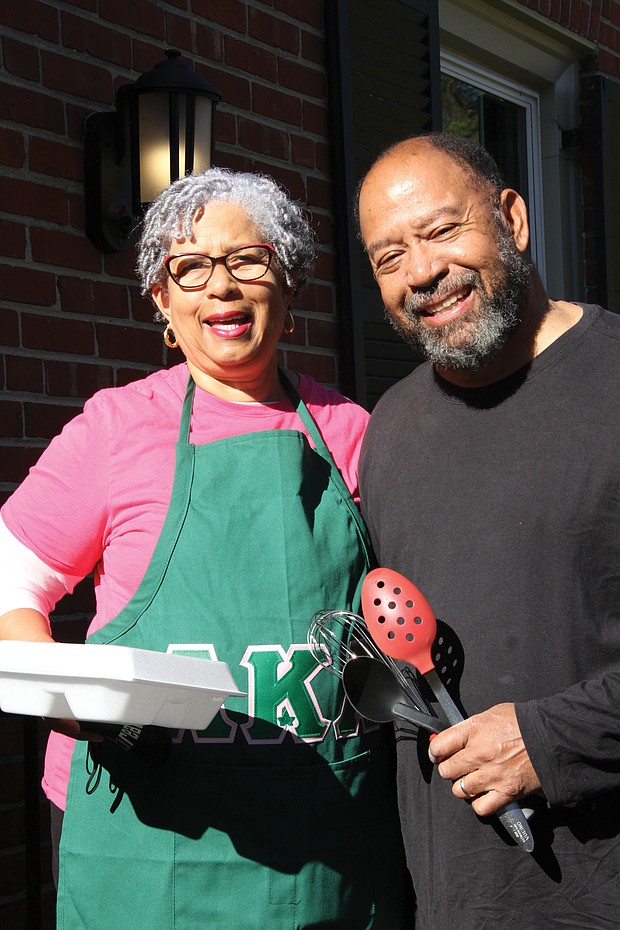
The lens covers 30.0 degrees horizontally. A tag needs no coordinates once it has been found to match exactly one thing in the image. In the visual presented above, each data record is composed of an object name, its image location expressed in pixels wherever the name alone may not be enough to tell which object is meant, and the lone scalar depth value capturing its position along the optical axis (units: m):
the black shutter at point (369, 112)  3.70
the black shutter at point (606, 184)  4.90
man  1.77
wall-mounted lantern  2.84
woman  1.92
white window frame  4.99
